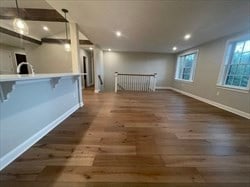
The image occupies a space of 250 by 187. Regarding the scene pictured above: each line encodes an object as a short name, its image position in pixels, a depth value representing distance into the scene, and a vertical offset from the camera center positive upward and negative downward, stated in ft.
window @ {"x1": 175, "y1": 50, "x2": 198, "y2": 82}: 20.34 +0.49
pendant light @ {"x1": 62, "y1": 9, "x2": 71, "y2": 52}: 9.21 +3.64
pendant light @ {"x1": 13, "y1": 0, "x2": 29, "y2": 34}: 9.00 +2.51
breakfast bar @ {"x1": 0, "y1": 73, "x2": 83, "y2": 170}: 4.73 -2.30
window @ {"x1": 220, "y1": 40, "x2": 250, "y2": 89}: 11.71 +0.48
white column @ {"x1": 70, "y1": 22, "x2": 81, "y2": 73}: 11.41 +1.49
